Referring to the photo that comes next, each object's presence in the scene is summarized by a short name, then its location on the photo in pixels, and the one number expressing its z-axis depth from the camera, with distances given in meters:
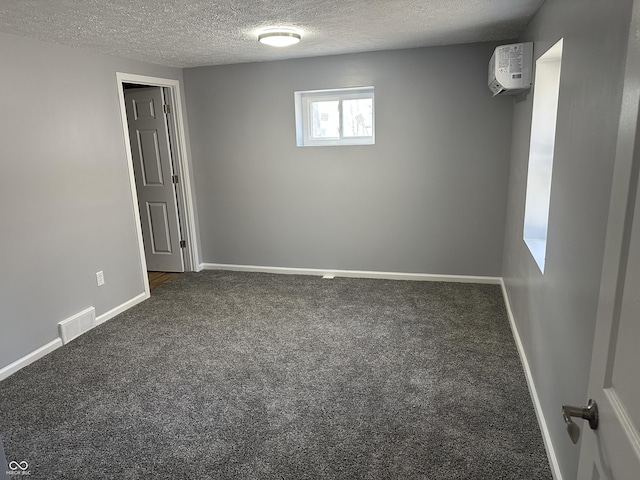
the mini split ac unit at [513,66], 2.92
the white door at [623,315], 0.73
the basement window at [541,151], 2.75
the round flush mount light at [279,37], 3.15
